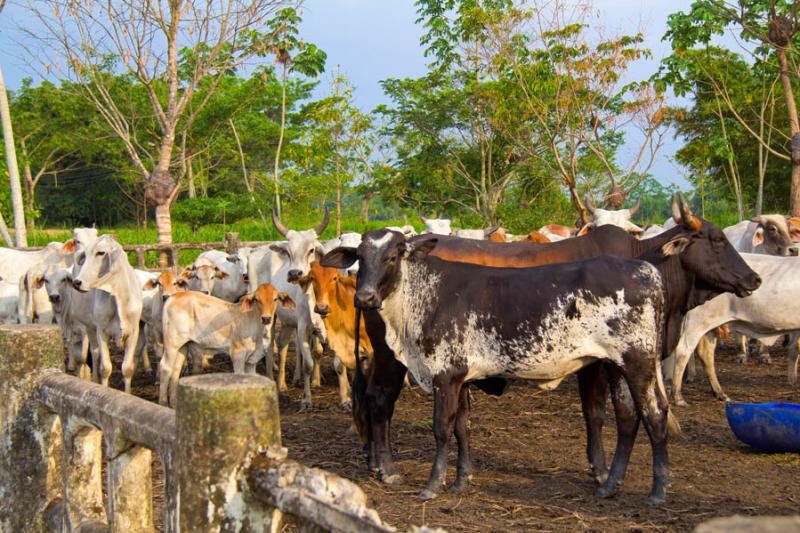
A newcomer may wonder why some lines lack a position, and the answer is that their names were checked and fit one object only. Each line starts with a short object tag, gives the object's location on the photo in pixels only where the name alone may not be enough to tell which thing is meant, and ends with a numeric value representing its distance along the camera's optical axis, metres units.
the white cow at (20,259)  12.75
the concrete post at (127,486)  3.60
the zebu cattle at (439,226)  14.05
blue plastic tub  6.45
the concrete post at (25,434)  4.24
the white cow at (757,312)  8.46
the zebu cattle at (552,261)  6.29
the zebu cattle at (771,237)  11.30
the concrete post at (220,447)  2.75
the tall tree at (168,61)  17.30
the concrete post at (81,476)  3.96
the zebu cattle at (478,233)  13.21
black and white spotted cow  5.48
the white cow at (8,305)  11.62
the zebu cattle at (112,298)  9.81
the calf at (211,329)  9.27
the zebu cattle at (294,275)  9.52
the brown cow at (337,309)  8.56
